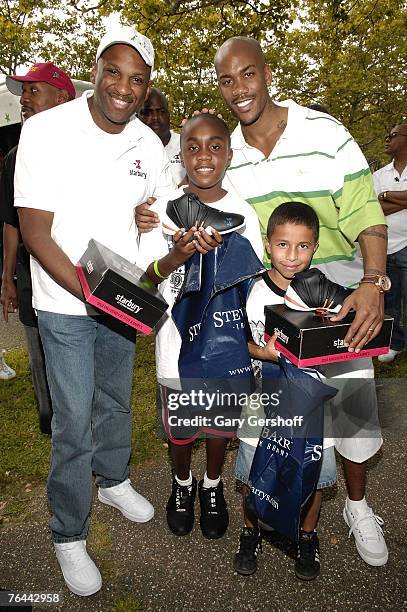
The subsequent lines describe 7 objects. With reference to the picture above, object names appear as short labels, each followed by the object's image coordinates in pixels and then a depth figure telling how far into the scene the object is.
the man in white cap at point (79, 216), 2.23
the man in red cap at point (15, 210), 3.35
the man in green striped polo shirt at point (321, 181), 2.51
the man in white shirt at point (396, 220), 5.27
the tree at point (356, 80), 19.14
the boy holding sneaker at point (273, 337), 2.40
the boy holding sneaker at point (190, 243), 2.36
